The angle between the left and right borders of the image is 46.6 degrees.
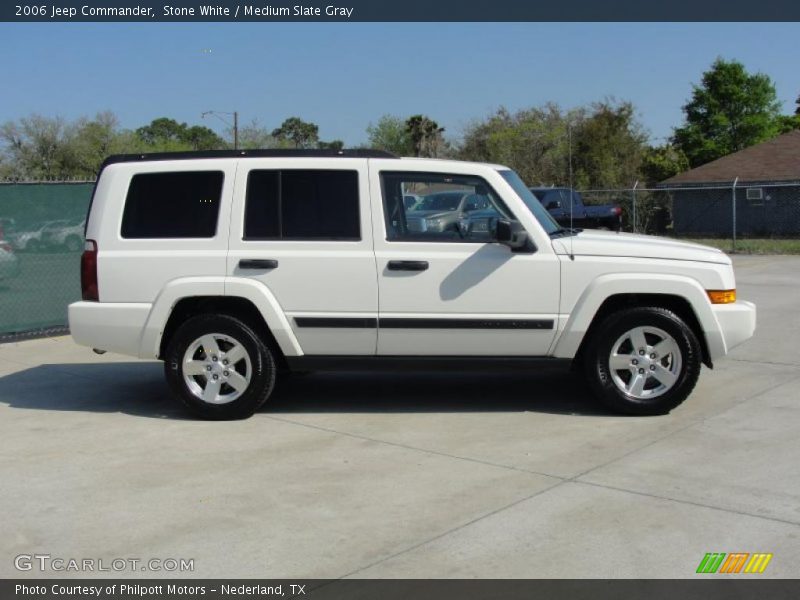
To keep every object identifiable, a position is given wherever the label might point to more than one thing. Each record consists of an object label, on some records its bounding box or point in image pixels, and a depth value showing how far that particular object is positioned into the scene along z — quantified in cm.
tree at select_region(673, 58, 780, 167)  4362
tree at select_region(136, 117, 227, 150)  5778
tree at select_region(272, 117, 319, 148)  5144
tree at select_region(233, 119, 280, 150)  3855
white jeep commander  696
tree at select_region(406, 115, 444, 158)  5379
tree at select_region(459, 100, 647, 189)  3522
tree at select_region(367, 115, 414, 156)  4845
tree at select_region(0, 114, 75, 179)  4406
